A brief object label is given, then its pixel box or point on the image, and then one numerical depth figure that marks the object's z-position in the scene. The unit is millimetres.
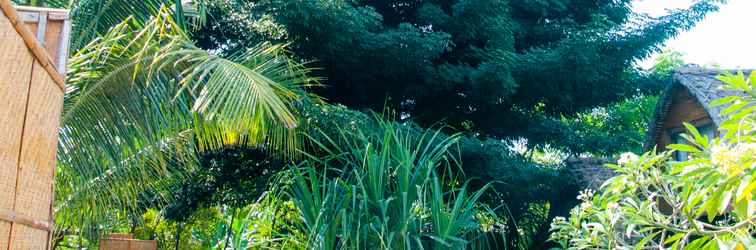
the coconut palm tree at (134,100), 5617
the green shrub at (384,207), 5750
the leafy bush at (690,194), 3820
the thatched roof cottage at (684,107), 10898
